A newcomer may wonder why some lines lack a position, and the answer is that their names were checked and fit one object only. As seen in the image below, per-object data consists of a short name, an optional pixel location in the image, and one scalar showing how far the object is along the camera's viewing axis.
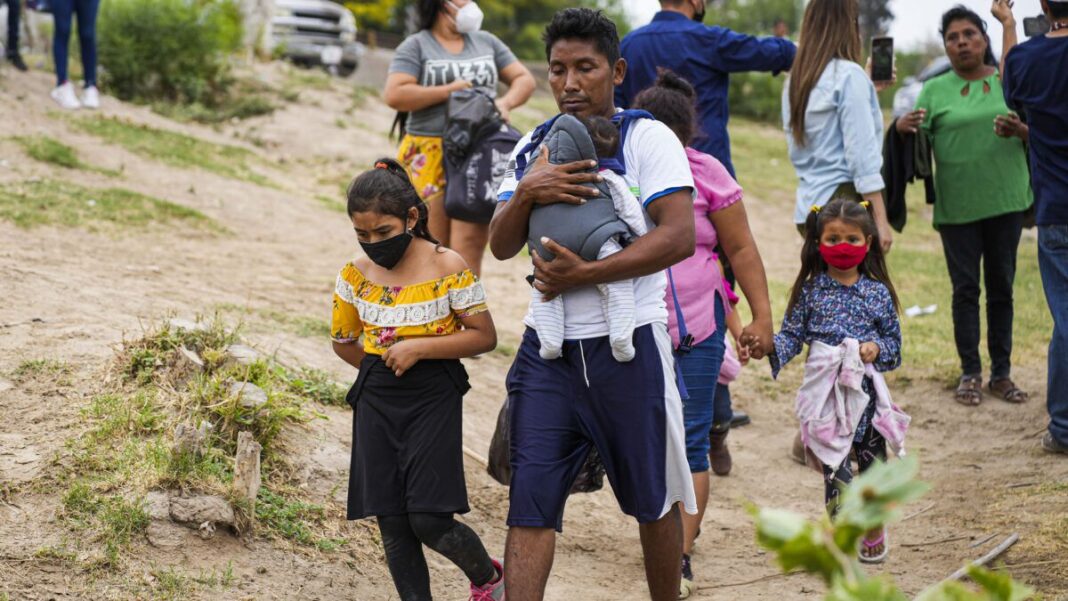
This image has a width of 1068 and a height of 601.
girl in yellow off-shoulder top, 3.59
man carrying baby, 3.23
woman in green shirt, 6.29
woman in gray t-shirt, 5.80
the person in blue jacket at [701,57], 5.15
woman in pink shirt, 4.10
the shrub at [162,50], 12.27
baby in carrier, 3.22
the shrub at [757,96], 19.94
